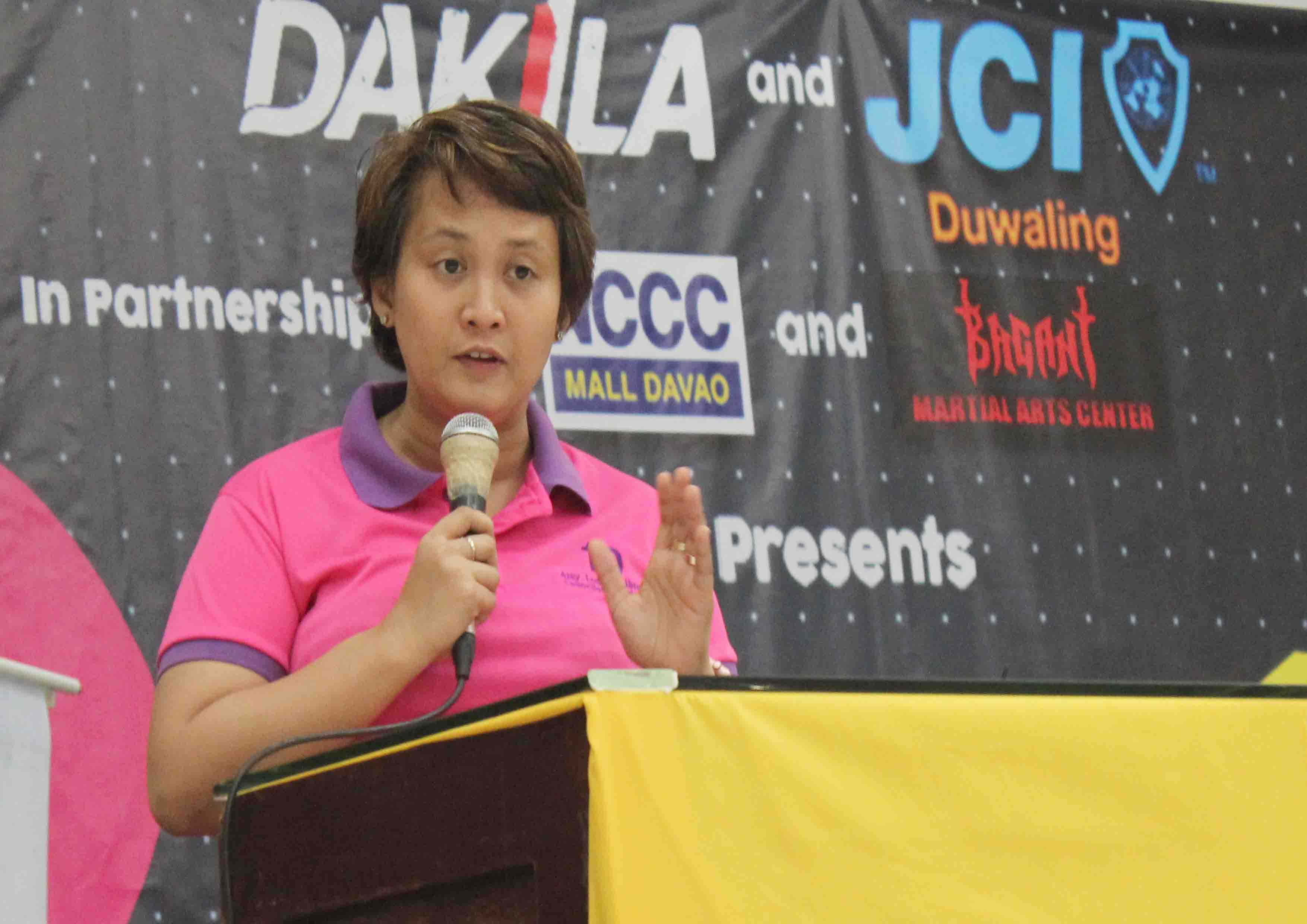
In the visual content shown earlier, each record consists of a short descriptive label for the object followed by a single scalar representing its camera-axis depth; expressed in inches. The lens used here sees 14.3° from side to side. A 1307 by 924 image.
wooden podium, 142.1
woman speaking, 154.3
